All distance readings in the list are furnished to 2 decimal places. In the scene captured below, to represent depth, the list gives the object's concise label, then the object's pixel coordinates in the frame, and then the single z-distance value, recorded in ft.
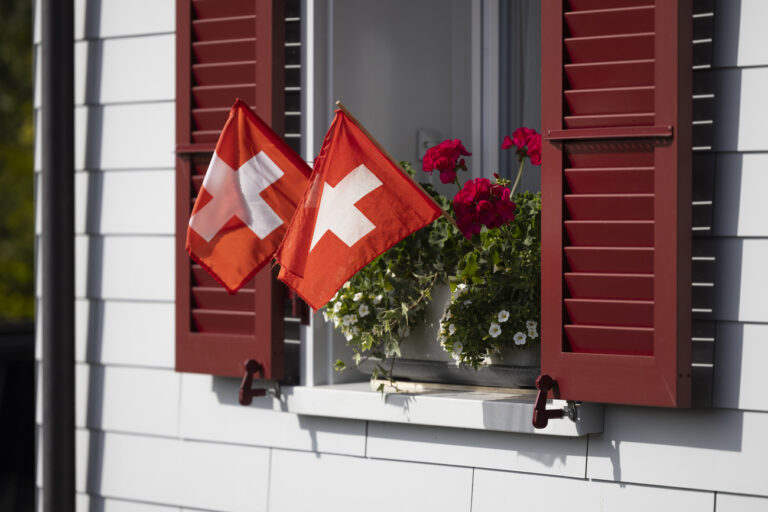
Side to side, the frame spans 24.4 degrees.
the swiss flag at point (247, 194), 15.66
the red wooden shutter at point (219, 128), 16.93
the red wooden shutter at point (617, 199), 13.52
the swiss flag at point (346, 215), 14.16
